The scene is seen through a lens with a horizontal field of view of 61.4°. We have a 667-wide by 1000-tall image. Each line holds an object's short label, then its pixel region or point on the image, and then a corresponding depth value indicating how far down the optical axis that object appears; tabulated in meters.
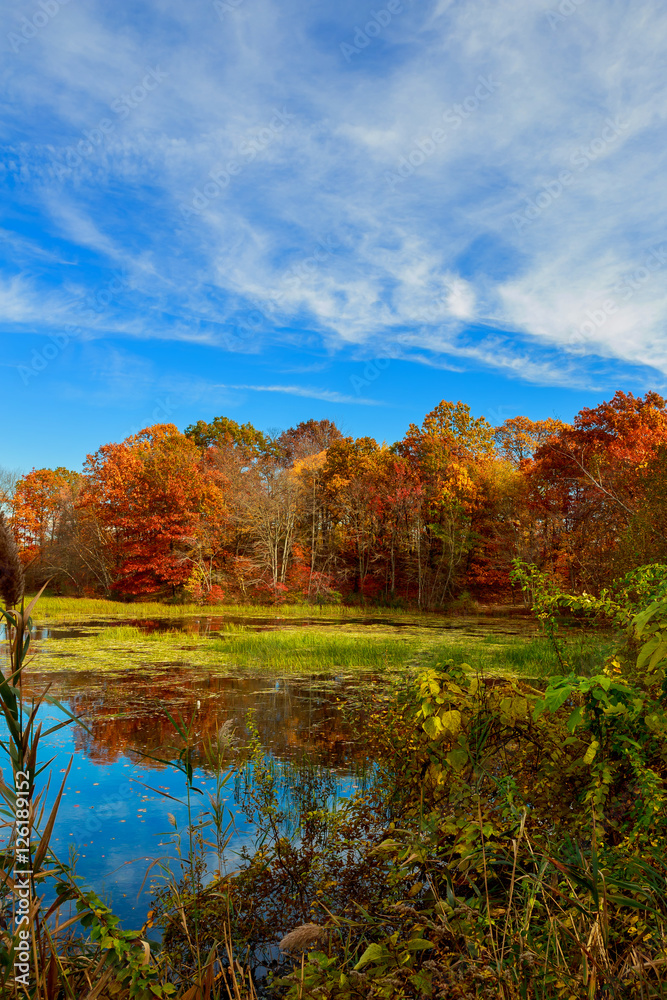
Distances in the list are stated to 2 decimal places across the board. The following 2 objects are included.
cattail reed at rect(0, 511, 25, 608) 1.53
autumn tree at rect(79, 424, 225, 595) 24.27
